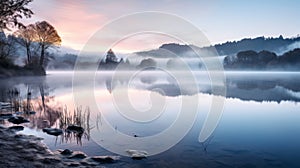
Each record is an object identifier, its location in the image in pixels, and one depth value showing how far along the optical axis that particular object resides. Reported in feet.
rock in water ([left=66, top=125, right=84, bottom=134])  41.64
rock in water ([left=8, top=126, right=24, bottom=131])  42.25
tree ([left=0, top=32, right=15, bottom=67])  174.05
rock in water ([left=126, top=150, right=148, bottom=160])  30.37
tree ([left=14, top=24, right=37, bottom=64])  184.44
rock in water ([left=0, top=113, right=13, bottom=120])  51.74
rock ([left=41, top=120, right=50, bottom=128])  47.26
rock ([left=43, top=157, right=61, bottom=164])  26.99
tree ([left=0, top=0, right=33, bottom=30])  52.95
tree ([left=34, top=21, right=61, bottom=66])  187.18
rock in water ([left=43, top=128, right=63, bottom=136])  40.60
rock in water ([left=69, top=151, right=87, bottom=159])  29.40
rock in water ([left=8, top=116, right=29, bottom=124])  48.58
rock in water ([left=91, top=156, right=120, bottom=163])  28.76
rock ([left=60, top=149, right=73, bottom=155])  30.66
